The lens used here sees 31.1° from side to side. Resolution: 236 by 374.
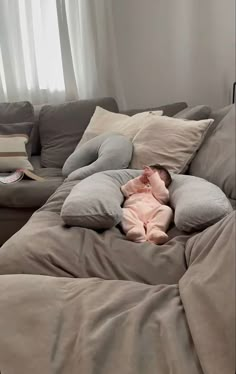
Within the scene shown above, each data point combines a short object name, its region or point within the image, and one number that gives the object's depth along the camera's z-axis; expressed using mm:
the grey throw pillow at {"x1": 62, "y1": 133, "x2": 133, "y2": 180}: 2090
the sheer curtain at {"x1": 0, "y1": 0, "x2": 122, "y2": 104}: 3010
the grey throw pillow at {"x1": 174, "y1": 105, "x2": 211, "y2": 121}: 2252
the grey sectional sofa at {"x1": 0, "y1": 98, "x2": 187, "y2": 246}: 2713
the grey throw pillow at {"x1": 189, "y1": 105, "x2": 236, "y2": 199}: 1739
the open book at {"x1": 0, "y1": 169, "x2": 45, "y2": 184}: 2373
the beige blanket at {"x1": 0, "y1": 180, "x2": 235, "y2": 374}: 758
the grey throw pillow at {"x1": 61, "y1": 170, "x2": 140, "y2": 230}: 1425
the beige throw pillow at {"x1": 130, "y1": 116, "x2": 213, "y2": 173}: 2068
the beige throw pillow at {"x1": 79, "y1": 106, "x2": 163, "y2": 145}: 2354
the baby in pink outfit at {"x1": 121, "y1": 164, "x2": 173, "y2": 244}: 1423
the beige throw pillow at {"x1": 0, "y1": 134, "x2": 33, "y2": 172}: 2527
